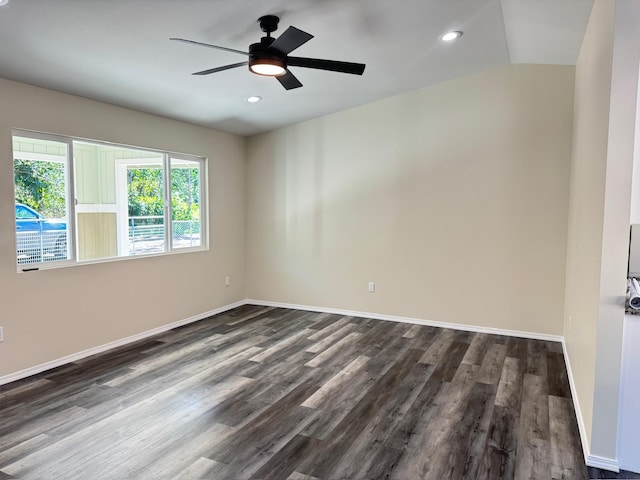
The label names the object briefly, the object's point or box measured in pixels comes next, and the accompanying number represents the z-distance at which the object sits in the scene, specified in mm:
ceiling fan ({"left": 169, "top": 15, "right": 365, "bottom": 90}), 2543
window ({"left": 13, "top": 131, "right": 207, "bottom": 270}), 3424
